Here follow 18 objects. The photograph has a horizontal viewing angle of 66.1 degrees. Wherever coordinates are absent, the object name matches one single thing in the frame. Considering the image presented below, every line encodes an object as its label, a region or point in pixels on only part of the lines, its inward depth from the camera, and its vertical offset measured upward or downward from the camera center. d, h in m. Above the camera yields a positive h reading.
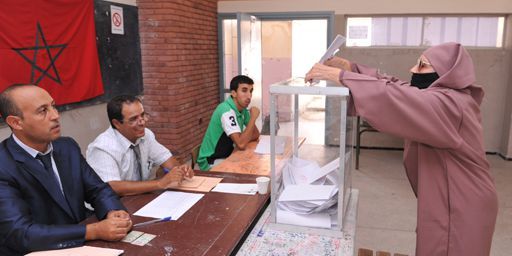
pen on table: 1.66 -0.68
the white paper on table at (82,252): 1.40 -0.68
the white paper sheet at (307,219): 1.64 -0.66
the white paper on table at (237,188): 2.04 -0.68
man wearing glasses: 2.03 -0.53
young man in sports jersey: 3.32 -0.55
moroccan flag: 2.77 +0.10
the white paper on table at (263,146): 3.13 -0.71
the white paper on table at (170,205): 1.77 -0.68
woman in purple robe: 1.39 -0.32
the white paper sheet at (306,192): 1.62 -0.56
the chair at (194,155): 3.12 -0.76
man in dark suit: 1.45 -0.53
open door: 5.50 +0.14
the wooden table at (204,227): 1.45 -0.68
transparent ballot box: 1.53 -0.50
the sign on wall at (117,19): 4.00 +0.42
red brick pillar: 4.59 -0.10
